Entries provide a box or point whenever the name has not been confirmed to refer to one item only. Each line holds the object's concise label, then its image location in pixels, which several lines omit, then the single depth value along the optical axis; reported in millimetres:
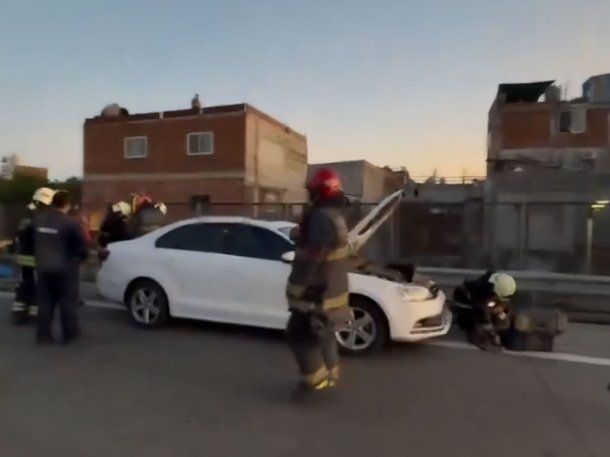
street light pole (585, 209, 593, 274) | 10642
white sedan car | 6402
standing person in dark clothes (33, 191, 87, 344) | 6590
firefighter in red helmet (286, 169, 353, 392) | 4762
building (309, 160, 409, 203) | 39469
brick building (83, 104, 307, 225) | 30219
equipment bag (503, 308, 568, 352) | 6645
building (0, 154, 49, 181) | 50291
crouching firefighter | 6750
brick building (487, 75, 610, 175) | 37062
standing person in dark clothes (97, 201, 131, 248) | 9586
